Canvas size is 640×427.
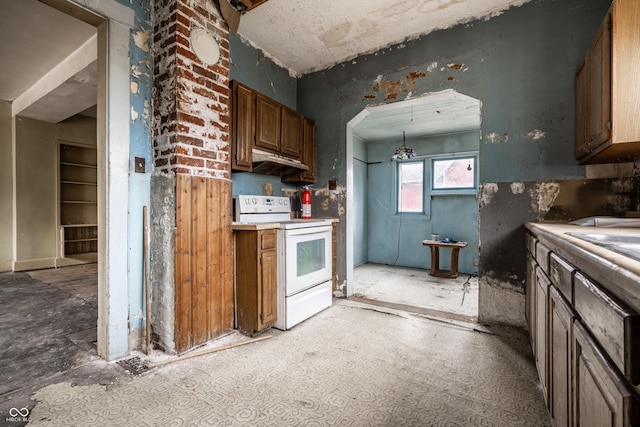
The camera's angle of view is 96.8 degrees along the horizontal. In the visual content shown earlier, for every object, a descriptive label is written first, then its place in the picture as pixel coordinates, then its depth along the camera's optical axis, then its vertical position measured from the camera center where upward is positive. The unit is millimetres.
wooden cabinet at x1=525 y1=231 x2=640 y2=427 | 564 -380
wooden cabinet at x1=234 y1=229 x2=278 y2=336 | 2402 -609
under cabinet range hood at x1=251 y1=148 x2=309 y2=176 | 2865 +492
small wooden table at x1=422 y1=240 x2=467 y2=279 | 4699 -807
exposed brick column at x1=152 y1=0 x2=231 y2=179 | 2102 +884
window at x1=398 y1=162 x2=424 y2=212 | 5809 +485
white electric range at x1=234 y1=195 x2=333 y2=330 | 2545 -471
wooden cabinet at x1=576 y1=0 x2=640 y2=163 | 1622 +766
